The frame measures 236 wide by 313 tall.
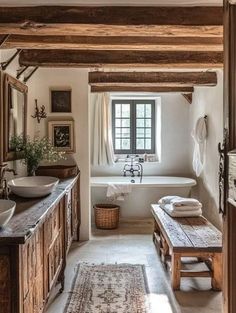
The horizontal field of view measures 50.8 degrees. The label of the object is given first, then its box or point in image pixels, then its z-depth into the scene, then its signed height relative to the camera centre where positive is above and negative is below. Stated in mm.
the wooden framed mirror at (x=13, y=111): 2286 +371
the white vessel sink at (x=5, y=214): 1260 -353
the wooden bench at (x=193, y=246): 2200 -883
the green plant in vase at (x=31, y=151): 2513 -33
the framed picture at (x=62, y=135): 3313 +172
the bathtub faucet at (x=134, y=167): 4530 -354
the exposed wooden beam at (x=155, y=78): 3481 +988
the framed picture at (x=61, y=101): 3327 +628
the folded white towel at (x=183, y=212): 2907 -765
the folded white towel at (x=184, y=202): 2938 -649
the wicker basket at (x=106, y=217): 3815 -1066
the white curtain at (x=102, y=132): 4412 +281
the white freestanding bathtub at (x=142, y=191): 4019 -714
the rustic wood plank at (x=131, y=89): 4081 +980
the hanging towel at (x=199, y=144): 3820 +57
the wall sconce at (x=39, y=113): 3263 +460
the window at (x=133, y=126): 4664 +408
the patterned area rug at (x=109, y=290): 2010 -1285
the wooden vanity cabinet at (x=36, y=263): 1222 -699
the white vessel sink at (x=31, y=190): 1928 -329
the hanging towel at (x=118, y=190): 3896 -662
